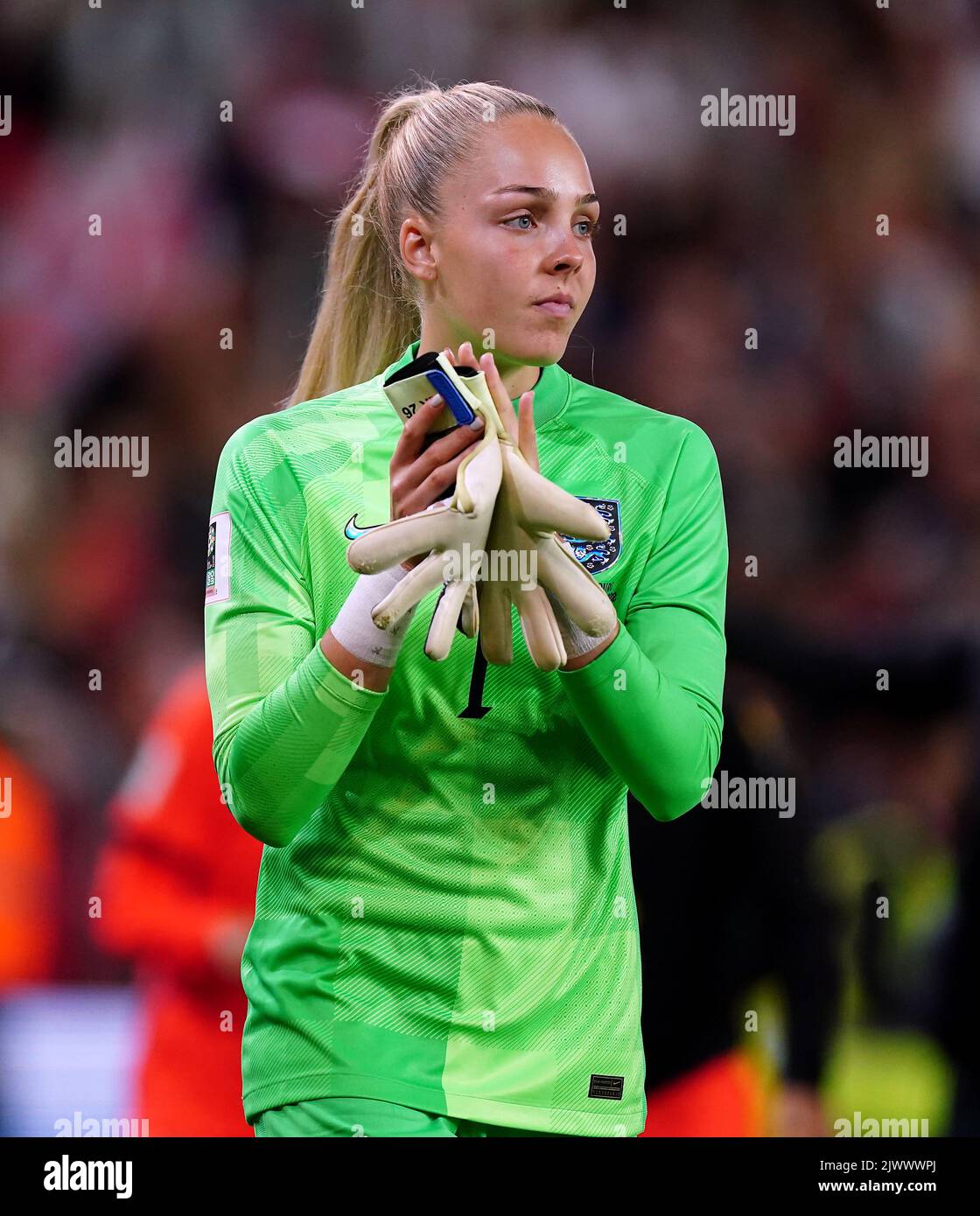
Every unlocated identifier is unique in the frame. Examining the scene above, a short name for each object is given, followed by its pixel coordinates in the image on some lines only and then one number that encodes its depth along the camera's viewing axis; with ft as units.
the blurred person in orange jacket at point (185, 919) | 16.78
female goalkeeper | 9.84
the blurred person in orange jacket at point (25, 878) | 17.69
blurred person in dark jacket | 16.78
